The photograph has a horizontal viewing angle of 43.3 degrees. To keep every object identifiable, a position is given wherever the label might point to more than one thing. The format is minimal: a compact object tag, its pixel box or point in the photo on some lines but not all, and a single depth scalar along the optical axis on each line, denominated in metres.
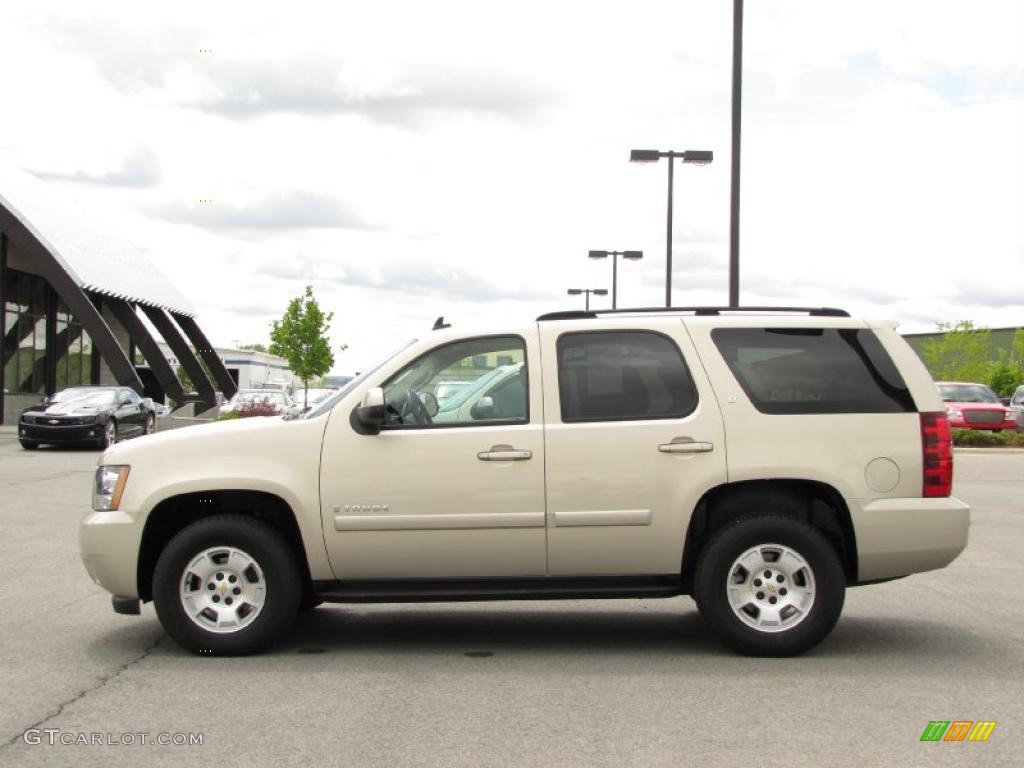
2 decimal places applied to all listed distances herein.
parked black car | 28.34
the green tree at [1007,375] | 73.00
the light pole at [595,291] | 60.62
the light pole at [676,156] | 31.33
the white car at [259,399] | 40.04
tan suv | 7.21
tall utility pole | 20.91
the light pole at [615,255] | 52.12
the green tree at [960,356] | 75.06
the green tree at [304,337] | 76.88
